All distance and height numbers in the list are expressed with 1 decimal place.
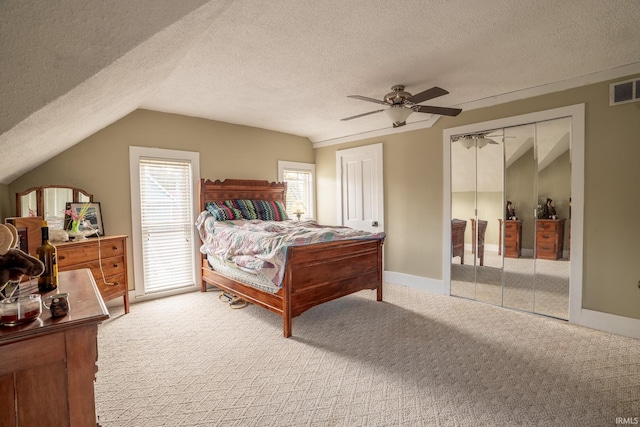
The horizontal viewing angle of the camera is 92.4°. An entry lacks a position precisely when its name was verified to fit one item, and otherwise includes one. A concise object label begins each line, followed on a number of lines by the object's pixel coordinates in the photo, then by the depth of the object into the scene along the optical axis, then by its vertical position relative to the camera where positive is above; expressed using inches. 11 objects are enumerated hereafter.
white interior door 201.9 +10.6
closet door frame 126.0 +3.3
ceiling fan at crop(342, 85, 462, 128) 117.6 +37.8
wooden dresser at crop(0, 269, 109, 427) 40.6 -22.8
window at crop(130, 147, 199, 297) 160.1 -7.1
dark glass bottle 61.6 -11.0
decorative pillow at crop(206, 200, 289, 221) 171.9 -3.1
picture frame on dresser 136.9 -4.1
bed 121.8 -33.0
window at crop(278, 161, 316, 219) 224.2 +15.1
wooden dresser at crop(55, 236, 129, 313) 121.8 -22.7
